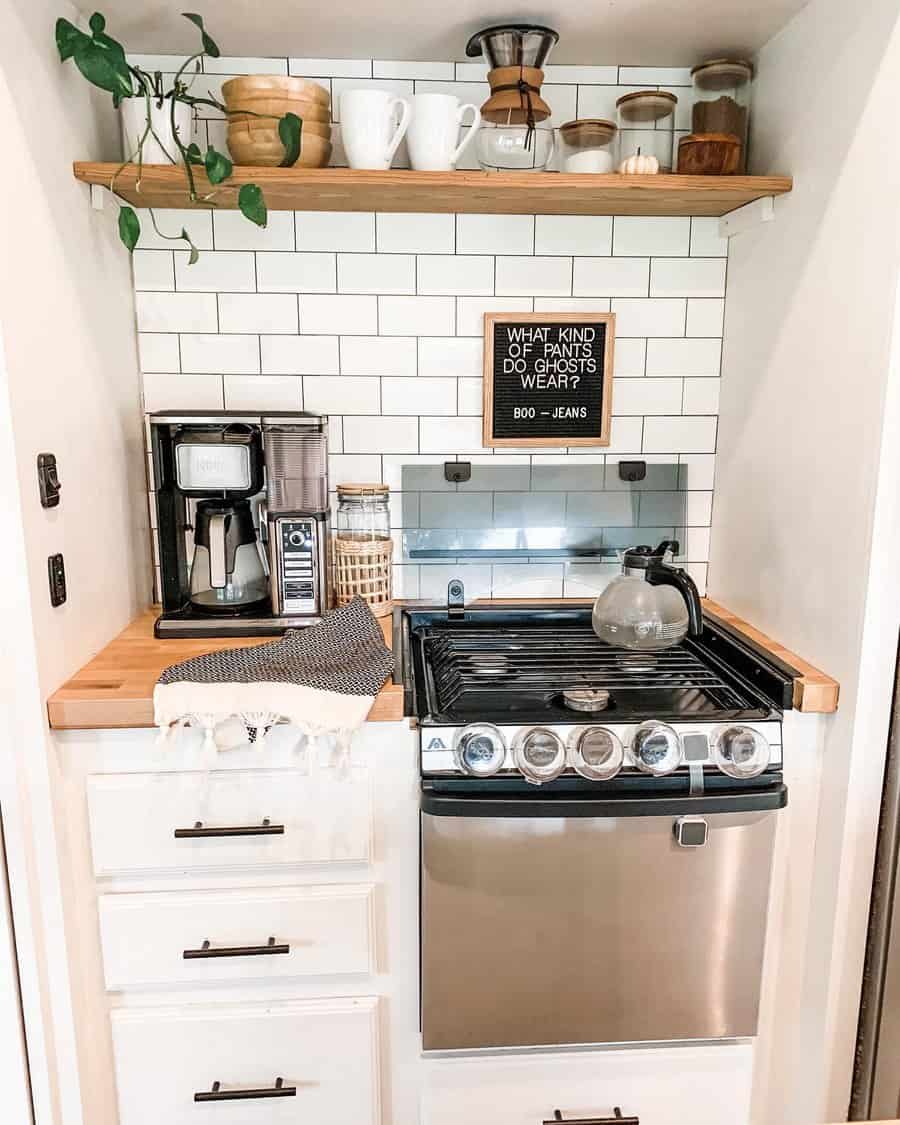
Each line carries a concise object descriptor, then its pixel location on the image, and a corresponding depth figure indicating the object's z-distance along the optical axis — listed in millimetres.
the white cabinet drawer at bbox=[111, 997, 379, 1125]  1383
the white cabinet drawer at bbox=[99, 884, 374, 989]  1339
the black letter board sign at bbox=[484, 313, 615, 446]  1772
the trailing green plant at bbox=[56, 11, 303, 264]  1299
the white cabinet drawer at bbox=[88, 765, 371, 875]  1310
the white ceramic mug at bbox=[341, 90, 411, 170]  1444
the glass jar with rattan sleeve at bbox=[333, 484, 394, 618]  1717
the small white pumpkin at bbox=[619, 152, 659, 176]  1509
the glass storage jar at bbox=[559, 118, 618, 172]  1554
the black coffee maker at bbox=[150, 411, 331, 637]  1562
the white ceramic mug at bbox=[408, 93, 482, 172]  1452
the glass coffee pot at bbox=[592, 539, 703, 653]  1530
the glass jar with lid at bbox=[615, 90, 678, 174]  1575
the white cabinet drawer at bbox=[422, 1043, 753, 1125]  1391
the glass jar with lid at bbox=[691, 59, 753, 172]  1574
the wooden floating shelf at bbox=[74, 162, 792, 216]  1423
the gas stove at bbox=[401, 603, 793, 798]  1269
